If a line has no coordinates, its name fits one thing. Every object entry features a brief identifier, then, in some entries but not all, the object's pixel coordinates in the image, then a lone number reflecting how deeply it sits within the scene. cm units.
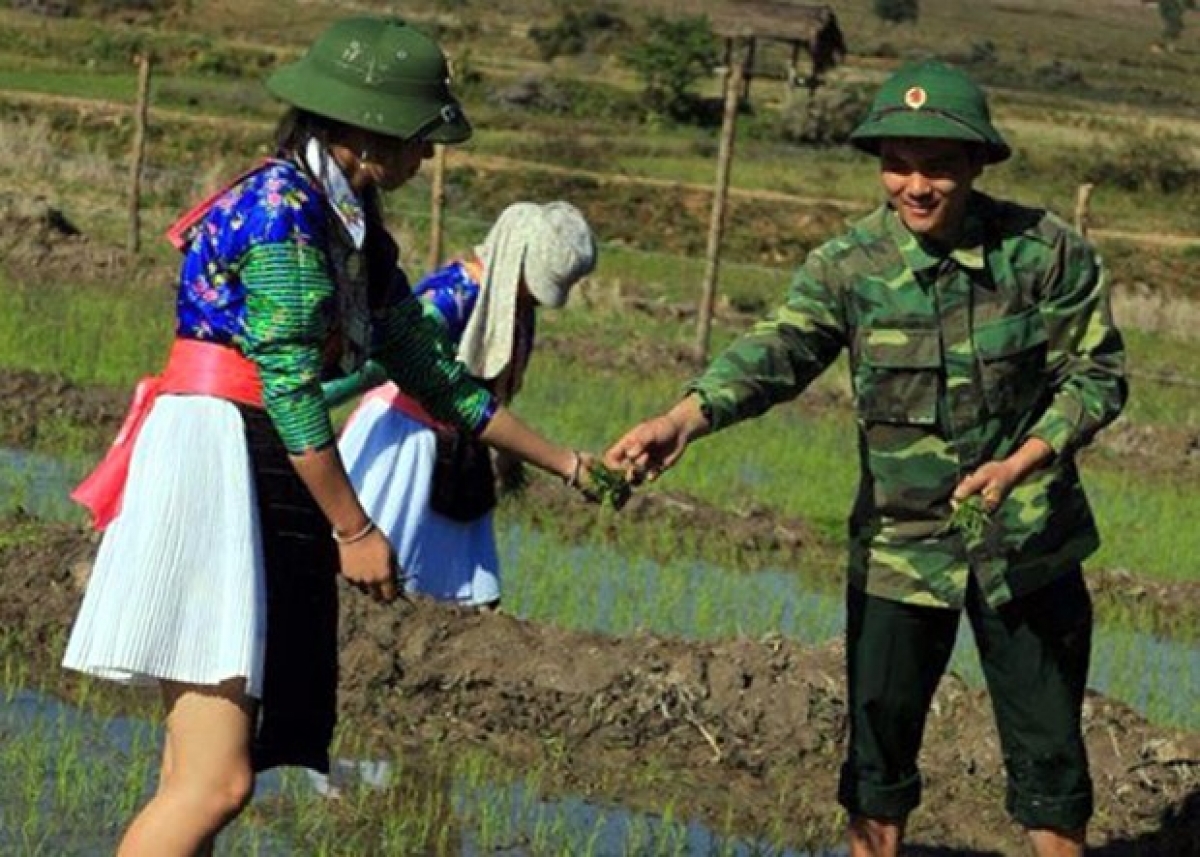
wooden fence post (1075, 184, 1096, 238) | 1623
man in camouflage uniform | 496
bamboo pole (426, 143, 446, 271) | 1791
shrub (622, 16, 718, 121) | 4000
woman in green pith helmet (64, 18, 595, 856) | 426
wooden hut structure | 4562
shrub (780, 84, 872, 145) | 3825
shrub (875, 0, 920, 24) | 8325
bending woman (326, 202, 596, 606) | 661
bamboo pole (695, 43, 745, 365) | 1703
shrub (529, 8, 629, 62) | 5597
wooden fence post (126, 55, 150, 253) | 1931
